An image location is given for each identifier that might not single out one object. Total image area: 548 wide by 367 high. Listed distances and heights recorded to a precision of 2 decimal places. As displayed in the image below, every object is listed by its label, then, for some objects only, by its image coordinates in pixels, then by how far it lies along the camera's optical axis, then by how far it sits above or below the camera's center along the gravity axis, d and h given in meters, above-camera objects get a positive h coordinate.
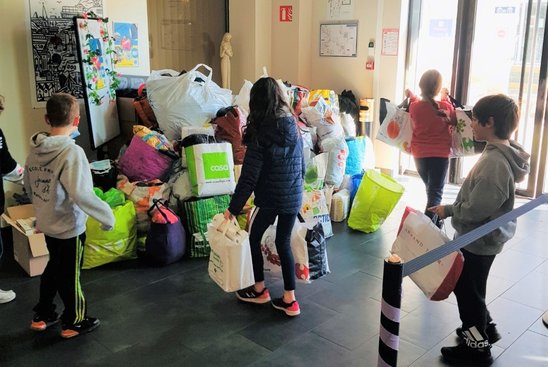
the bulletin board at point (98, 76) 4.11 -0.23
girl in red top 3.92 -0.59
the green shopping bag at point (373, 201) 4.32 -1.18
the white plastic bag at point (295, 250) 3.12 -1.14
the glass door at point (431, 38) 5.83 +0.11
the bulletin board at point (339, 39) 6.11 +0.10
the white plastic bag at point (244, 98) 4.43 -0.41
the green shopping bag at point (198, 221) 3.79 -1.17
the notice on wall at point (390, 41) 5.87 +0.07
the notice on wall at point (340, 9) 6.07 +0.42
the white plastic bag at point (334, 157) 4.48 -0.88
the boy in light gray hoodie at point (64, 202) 2.52 -0.71
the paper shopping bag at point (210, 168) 3.74 -0.81
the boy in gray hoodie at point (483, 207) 2.38 -0.69
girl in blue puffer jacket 2.76 -0.61
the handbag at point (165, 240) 3.60 -1.24
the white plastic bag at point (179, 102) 4.18 -0.41
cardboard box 3.42 -1.27
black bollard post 1.71 -0.82
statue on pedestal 6.25 -0.11
